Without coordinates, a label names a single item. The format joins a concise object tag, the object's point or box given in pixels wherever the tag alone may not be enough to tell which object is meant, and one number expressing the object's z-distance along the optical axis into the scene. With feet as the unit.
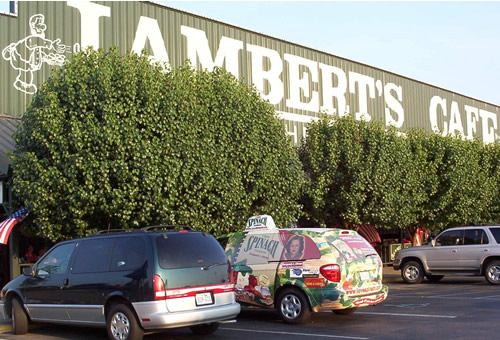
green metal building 72.79
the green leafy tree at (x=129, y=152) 51.98
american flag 56.80
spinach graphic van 36.83
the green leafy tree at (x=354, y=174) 77.77
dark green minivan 30.60
